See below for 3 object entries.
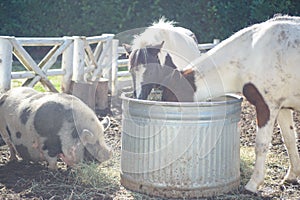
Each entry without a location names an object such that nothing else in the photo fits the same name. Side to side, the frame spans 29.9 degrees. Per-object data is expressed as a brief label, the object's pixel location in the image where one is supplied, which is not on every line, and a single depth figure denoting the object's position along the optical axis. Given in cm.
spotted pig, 544
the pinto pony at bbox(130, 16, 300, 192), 506
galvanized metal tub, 485
